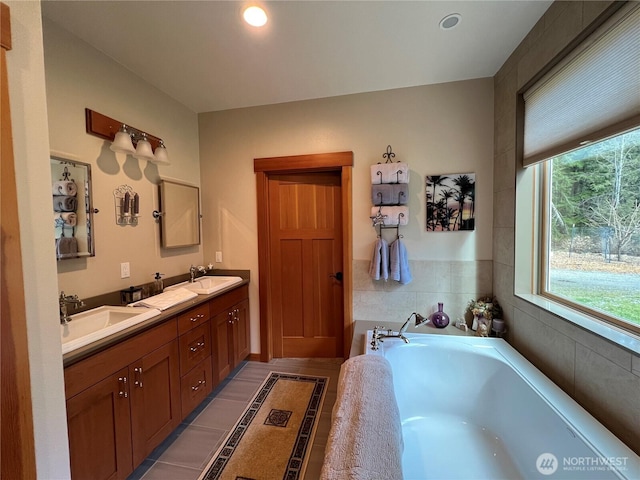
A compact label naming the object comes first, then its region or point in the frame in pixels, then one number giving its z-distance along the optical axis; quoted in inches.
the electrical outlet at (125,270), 74.2
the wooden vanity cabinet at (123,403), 45.0
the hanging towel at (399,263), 87.9
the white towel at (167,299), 66.1
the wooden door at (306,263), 103.7
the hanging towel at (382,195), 88.0
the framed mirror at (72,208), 59.5
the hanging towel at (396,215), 88.5
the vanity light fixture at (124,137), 67.0
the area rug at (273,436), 58.9
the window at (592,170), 44.0
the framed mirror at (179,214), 87.7
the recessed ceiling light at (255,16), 56.1
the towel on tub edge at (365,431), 34.7
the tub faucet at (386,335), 74.0
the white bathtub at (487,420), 42.3
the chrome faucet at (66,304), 54.0
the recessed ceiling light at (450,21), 59.3
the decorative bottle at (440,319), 85.5
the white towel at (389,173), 87.0
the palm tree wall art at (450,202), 86.7
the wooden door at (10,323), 29.3
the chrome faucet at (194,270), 96.7
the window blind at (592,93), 41.9
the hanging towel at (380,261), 89.1
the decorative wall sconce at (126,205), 73.6
